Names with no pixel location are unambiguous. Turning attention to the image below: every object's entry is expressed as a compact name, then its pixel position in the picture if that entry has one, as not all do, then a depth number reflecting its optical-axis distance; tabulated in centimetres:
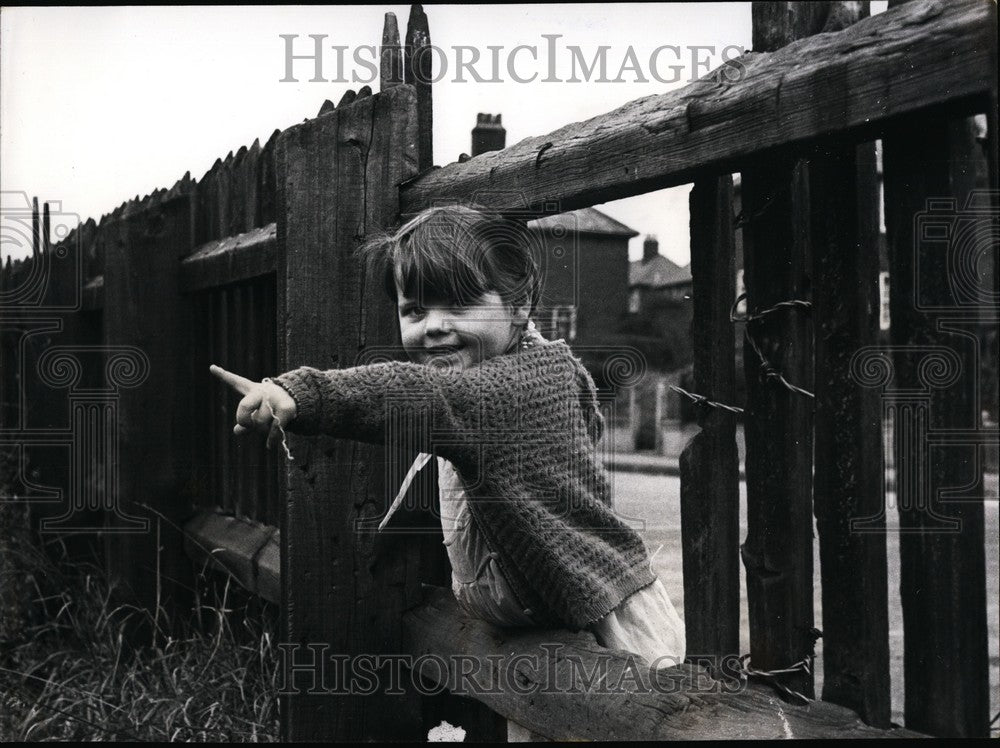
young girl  173
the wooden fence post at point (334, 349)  231
